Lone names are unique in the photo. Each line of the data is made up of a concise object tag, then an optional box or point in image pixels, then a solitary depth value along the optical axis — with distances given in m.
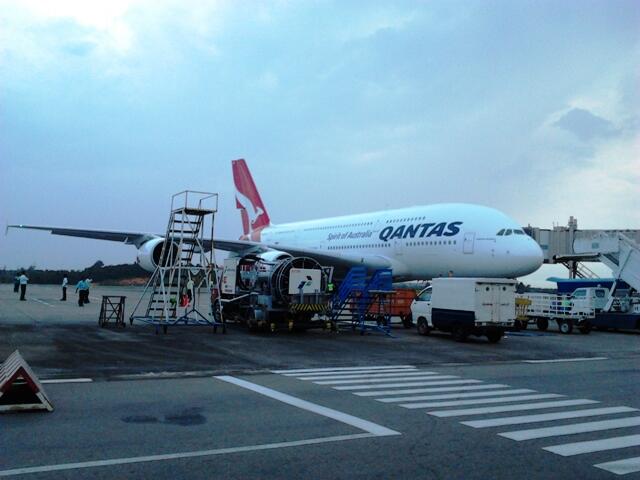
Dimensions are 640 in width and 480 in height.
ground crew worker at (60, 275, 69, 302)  36.54
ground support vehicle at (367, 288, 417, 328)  24.11
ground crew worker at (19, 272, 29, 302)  33.53
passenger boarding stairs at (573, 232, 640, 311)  24.64
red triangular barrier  7.22
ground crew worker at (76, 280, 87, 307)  30.12
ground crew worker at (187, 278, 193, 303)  19.39
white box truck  17.47
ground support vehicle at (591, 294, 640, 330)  23.64
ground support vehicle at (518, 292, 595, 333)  23.33
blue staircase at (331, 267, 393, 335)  20.58
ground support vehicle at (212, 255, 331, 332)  18.92
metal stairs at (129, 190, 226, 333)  18.81
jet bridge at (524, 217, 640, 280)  37.50
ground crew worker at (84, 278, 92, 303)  30.65
